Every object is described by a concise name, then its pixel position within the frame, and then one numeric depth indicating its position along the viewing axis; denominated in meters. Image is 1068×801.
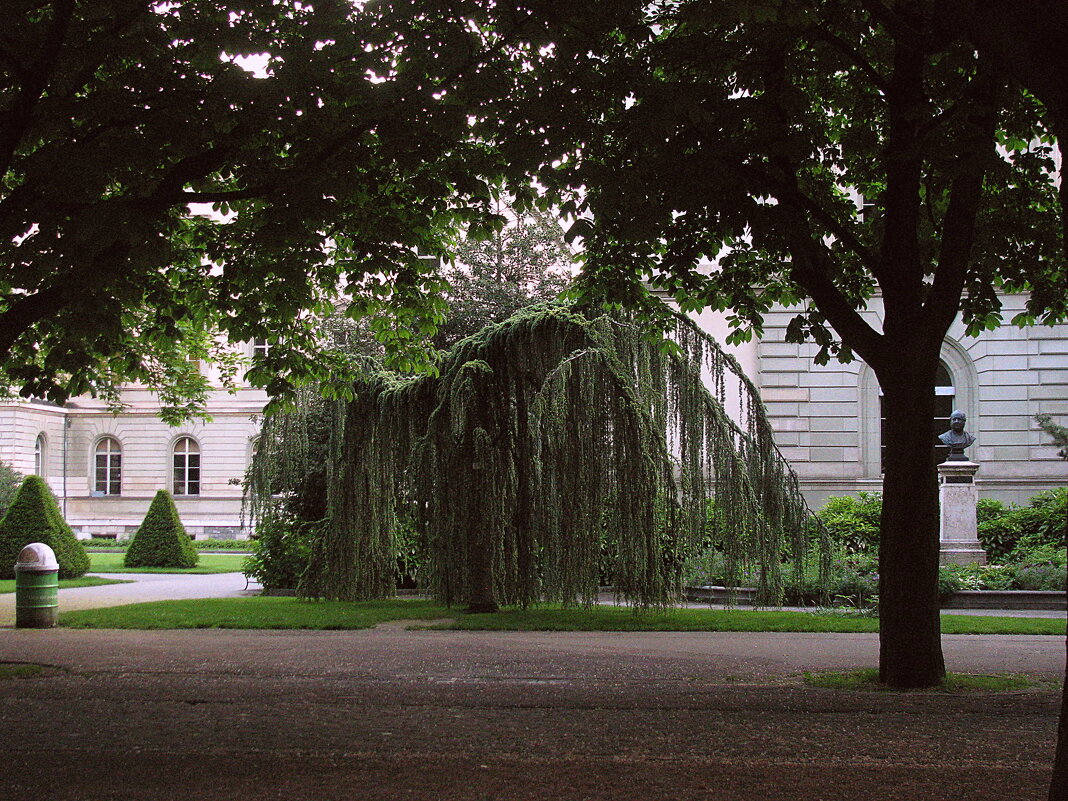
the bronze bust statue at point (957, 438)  20.14
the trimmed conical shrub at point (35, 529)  24.09
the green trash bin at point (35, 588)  13.64
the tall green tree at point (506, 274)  23.30
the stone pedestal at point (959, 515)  20.03
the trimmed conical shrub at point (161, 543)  29.52
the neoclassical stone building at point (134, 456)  47.69
